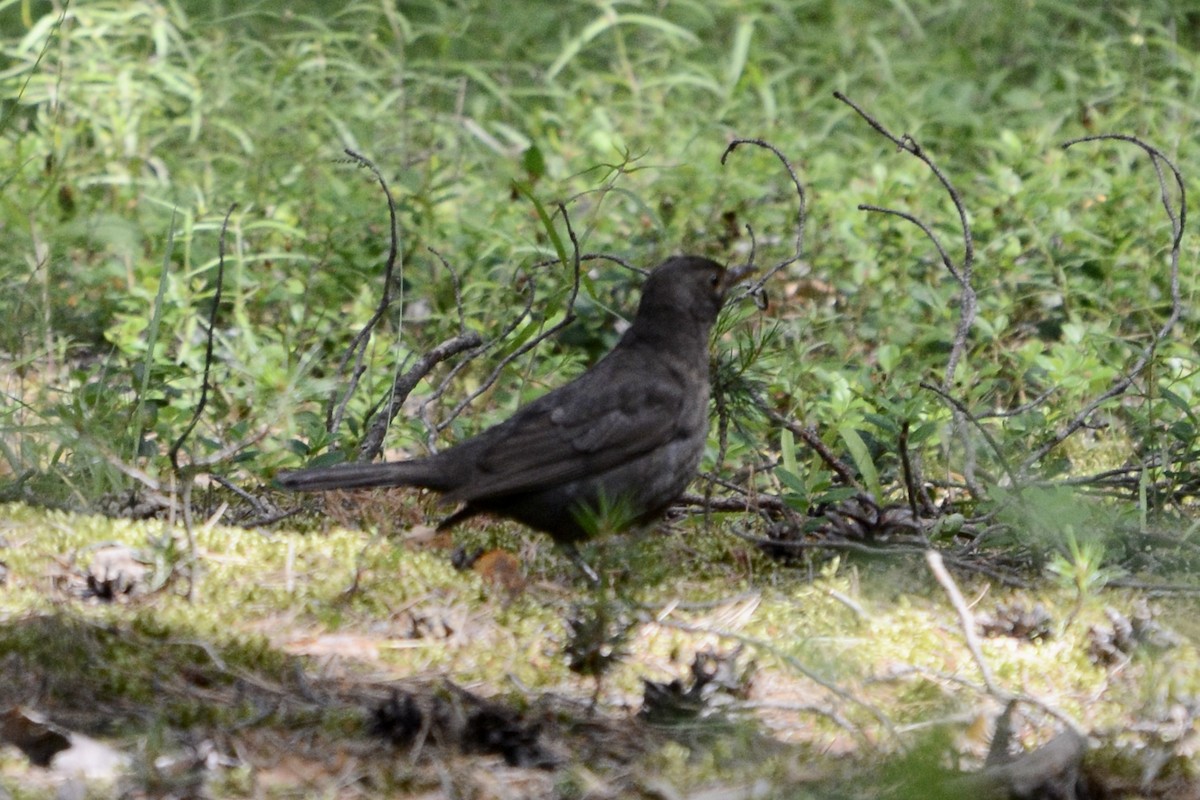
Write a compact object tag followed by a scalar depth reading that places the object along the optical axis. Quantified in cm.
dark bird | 879
